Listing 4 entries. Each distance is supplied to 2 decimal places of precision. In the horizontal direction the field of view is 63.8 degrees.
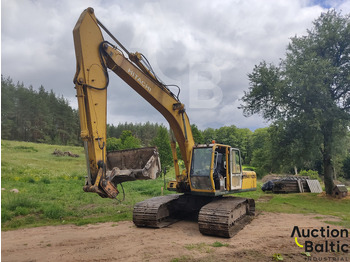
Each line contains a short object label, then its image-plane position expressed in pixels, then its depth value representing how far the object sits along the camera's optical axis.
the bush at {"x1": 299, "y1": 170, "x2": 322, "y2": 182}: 30.71
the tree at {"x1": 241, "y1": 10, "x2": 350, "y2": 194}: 15.62
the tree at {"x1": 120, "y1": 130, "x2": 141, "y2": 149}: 34.16
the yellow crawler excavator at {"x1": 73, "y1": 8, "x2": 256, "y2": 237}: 6.32
